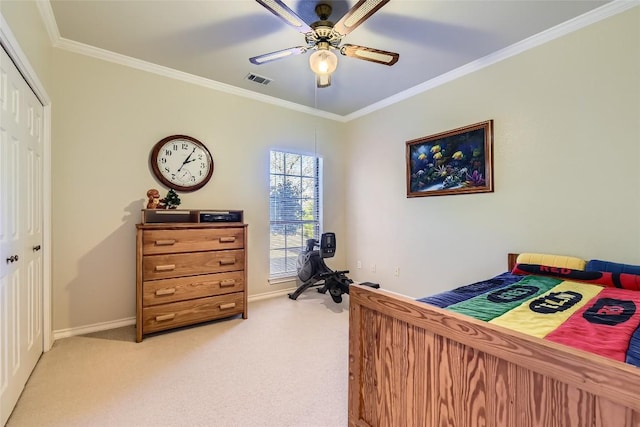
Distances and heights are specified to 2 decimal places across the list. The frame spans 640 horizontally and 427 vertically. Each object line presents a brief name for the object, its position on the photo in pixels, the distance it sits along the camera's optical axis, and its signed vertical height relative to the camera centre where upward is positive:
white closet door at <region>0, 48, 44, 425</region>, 1.50 -0.12
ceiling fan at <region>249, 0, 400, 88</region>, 1.75 +1.28
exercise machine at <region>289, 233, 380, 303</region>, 3.51 -0.74
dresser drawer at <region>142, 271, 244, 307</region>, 2.51 -0.70
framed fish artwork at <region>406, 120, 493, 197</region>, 2.82 +0.60
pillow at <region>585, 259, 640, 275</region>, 1.87 -0.36
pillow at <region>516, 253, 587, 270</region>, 2.16 -0.37
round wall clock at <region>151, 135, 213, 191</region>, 2.97 +0.58
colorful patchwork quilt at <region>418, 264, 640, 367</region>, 1.07 -0.47
